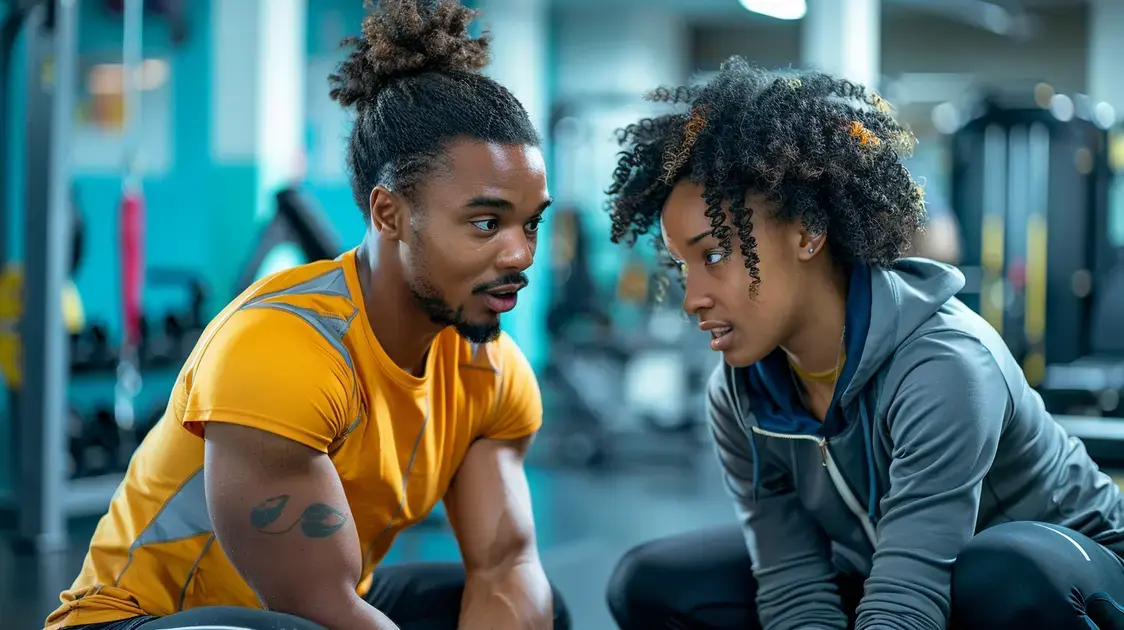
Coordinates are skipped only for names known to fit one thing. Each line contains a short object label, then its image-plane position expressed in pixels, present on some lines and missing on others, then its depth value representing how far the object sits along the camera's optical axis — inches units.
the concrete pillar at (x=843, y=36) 227.8
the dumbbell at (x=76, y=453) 169.3
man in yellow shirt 51.4
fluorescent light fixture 233.5
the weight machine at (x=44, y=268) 142.7
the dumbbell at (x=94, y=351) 179.2
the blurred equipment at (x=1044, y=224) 247.6
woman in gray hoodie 55.9
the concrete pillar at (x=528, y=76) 290.0
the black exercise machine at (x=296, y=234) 142.1
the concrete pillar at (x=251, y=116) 209.6
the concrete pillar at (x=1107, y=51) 360.8
